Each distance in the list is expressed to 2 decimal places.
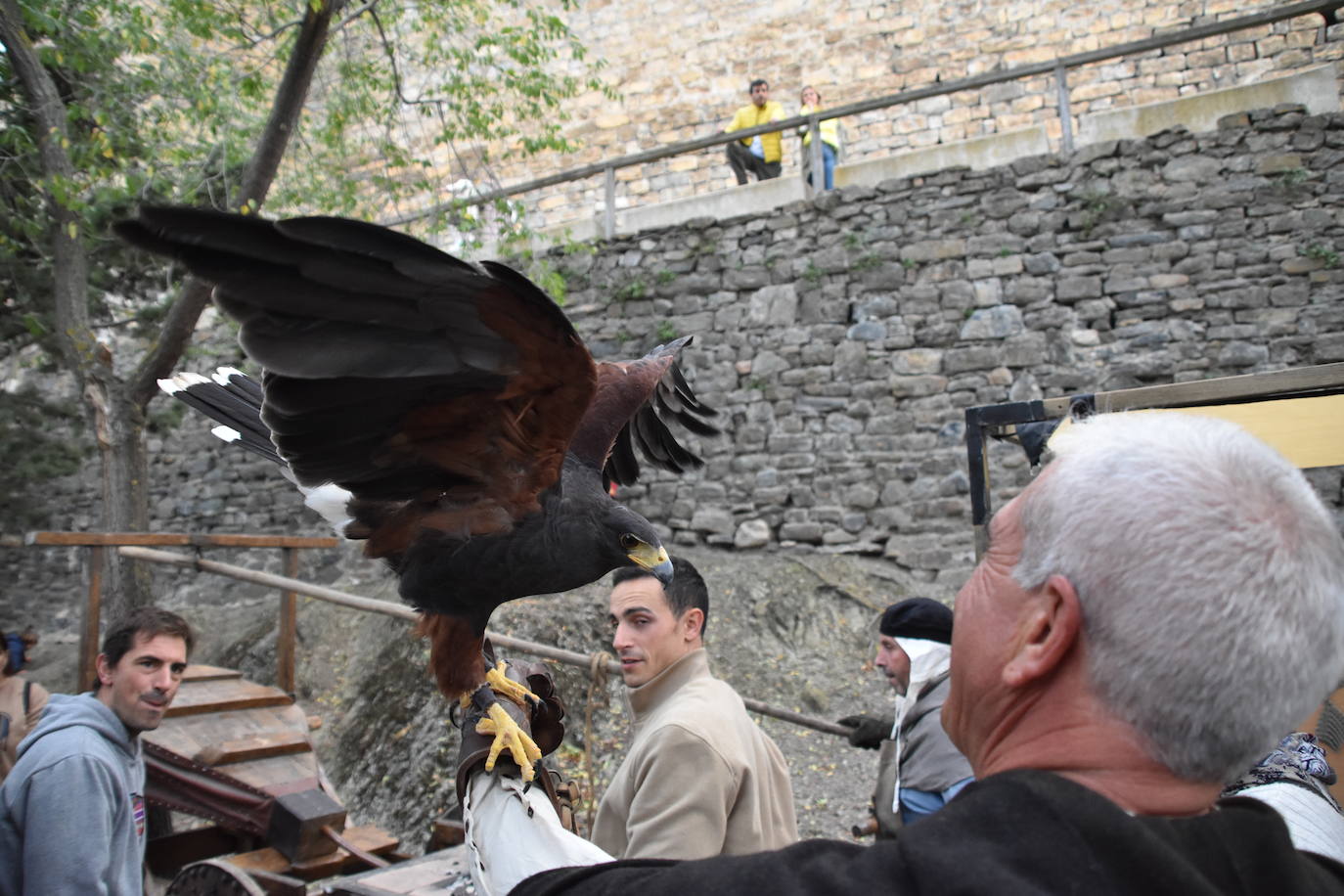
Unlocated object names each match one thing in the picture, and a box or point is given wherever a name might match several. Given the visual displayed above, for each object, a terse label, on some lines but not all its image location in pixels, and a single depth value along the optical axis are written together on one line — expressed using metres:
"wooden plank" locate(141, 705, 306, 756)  3.66
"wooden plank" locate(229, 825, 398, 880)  3.16
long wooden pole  3.93
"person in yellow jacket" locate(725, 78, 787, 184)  10.02
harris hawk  1.73
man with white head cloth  2.83
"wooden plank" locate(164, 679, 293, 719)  3.93
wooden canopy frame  2.85
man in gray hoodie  2.06
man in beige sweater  2.05
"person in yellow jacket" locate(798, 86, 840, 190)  9.12
